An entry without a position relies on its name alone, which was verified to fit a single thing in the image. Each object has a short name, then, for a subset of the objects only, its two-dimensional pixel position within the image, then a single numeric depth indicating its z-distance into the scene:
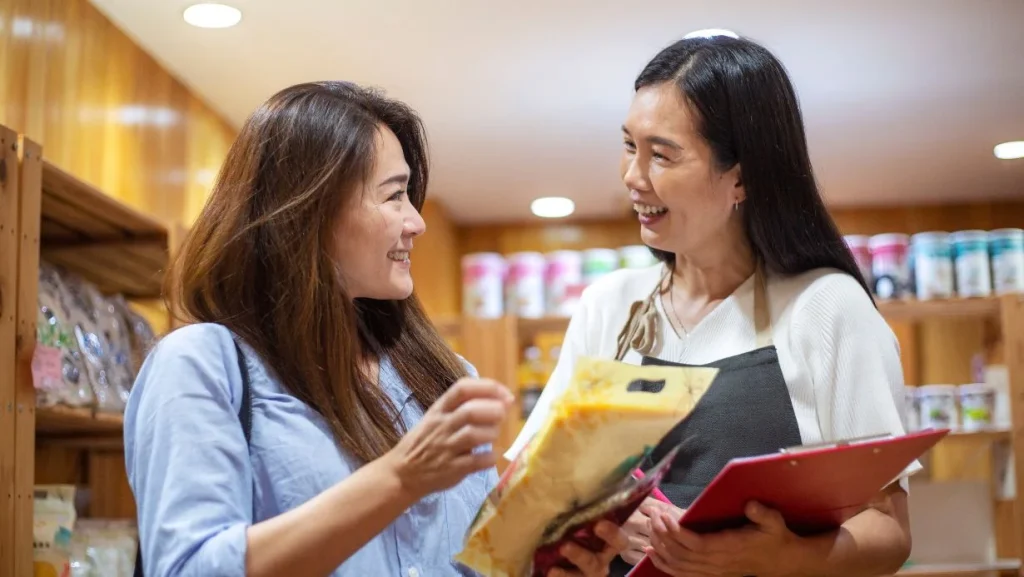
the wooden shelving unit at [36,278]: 1.97
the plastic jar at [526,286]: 4.84
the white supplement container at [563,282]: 4.81
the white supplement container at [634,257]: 4.77
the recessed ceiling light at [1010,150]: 4.89
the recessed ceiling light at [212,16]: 3.24
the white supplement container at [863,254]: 4.55
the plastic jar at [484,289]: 4.89
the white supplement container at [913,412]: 4.56
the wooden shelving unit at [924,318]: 4.09
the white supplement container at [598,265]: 4.88
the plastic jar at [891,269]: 4.52
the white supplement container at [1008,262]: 4.45
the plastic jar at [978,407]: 4.42
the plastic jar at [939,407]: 4.49
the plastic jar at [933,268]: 4.46
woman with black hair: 1.61
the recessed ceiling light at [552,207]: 5.69
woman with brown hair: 1.11
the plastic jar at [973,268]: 4.44
